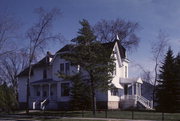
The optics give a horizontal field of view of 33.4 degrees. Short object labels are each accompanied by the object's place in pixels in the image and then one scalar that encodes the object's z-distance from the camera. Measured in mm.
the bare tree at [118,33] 57750
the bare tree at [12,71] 67875
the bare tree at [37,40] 40031
